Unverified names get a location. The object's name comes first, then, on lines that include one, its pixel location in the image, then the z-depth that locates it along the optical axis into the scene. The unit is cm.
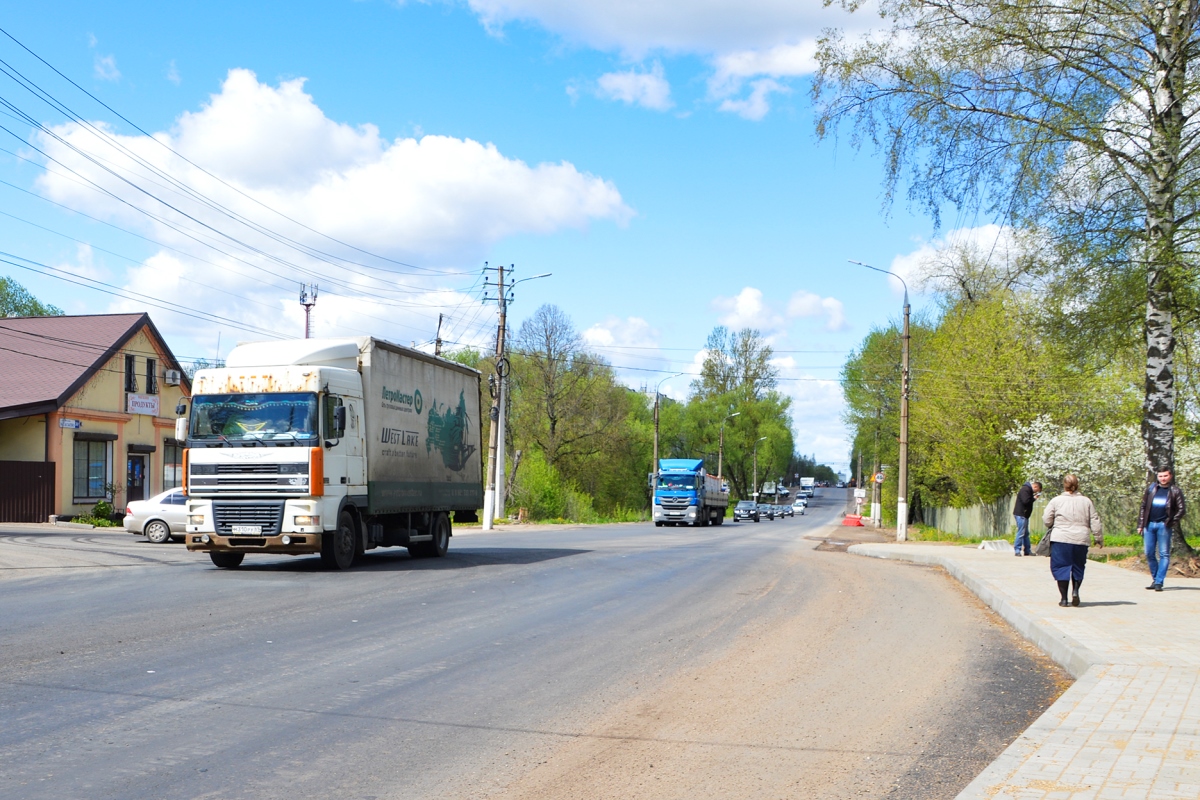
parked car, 2672
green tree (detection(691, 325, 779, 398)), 9834
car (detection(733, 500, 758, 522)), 7738
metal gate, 3481
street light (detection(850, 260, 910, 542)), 3356
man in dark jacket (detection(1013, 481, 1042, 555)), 2338
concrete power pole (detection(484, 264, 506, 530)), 3809
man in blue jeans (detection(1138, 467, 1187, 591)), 1547
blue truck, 5381
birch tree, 1603
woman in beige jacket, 1270
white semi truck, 1669
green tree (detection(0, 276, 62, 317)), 7881
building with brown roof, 3550
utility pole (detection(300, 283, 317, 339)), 6364
